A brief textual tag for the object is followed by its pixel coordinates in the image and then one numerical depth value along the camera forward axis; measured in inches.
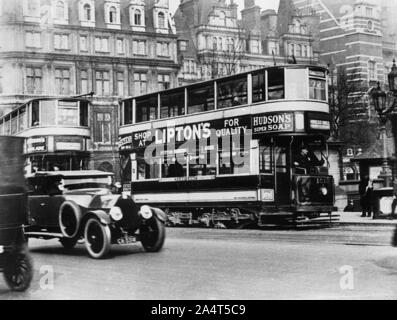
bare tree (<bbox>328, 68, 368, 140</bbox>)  991.0
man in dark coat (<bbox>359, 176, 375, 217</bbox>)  787.3
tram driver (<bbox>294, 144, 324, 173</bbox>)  629.9
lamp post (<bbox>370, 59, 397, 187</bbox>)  665.0
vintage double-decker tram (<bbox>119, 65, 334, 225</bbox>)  612.7
